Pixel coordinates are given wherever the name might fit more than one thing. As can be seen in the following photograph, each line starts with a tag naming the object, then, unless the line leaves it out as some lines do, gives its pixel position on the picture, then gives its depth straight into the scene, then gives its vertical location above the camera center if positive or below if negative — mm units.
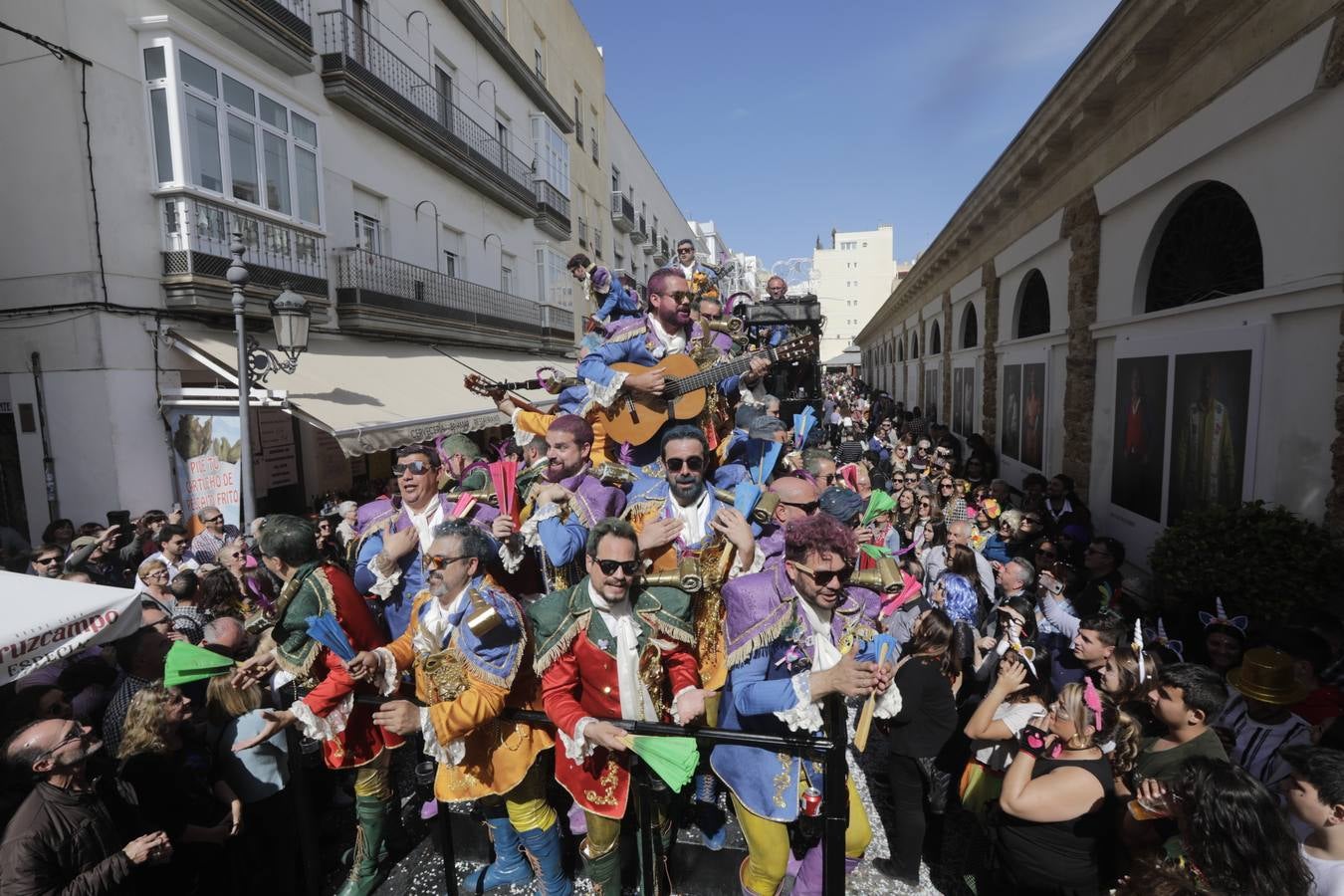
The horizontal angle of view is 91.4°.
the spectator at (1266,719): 2996 -1643
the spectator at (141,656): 3552 -1531
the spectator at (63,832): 2387 -1653
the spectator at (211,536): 6273 -1486
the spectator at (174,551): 5762 -1433
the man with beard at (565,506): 3344 -686
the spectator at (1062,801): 2688 -1764
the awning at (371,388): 8430 -39
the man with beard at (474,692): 2711 -1335
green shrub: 3994 -1239
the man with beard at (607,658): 2639 -1161
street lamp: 6559 +518
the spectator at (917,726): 3533 -1892
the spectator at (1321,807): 2080 -1427
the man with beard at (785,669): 2496 -1149
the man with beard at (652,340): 4293 +266
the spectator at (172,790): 2982 -1860
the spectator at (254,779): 3463 -2083
